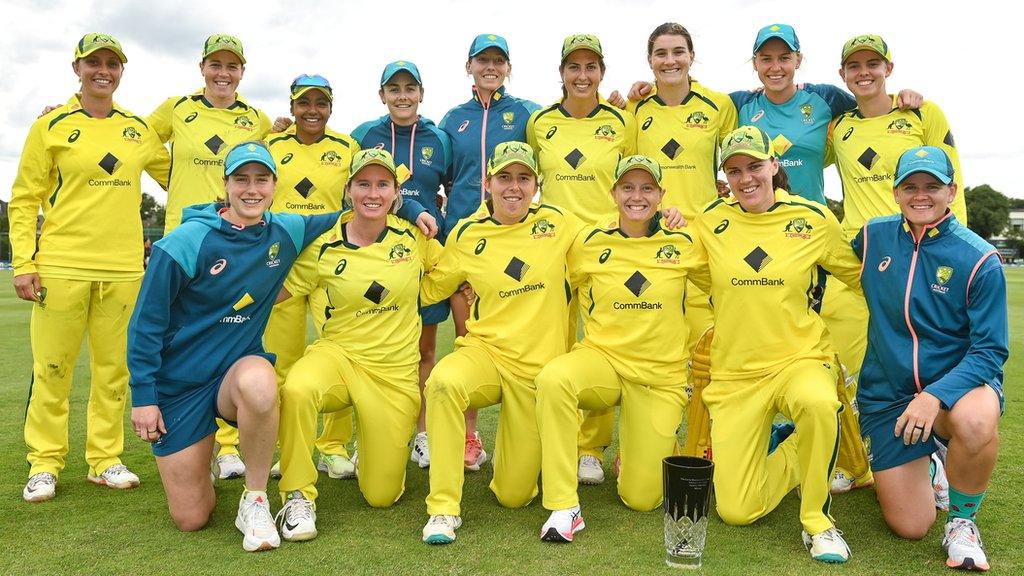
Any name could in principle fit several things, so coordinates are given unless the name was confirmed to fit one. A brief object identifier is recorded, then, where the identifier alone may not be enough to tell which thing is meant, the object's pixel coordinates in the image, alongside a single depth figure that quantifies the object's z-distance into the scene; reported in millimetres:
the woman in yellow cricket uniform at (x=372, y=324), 4703
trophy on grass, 3736
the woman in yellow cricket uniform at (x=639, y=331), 4676
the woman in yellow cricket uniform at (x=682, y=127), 5598
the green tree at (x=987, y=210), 92750
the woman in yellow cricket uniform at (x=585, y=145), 5520
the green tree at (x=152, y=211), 80844
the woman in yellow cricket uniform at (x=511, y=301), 4699
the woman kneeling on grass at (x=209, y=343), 4156
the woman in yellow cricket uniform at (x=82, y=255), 5137
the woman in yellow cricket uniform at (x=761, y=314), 4434
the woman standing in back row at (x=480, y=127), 5930
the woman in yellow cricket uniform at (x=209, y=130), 5586
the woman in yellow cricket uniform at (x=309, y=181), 5461
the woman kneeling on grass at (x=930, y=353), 3855
